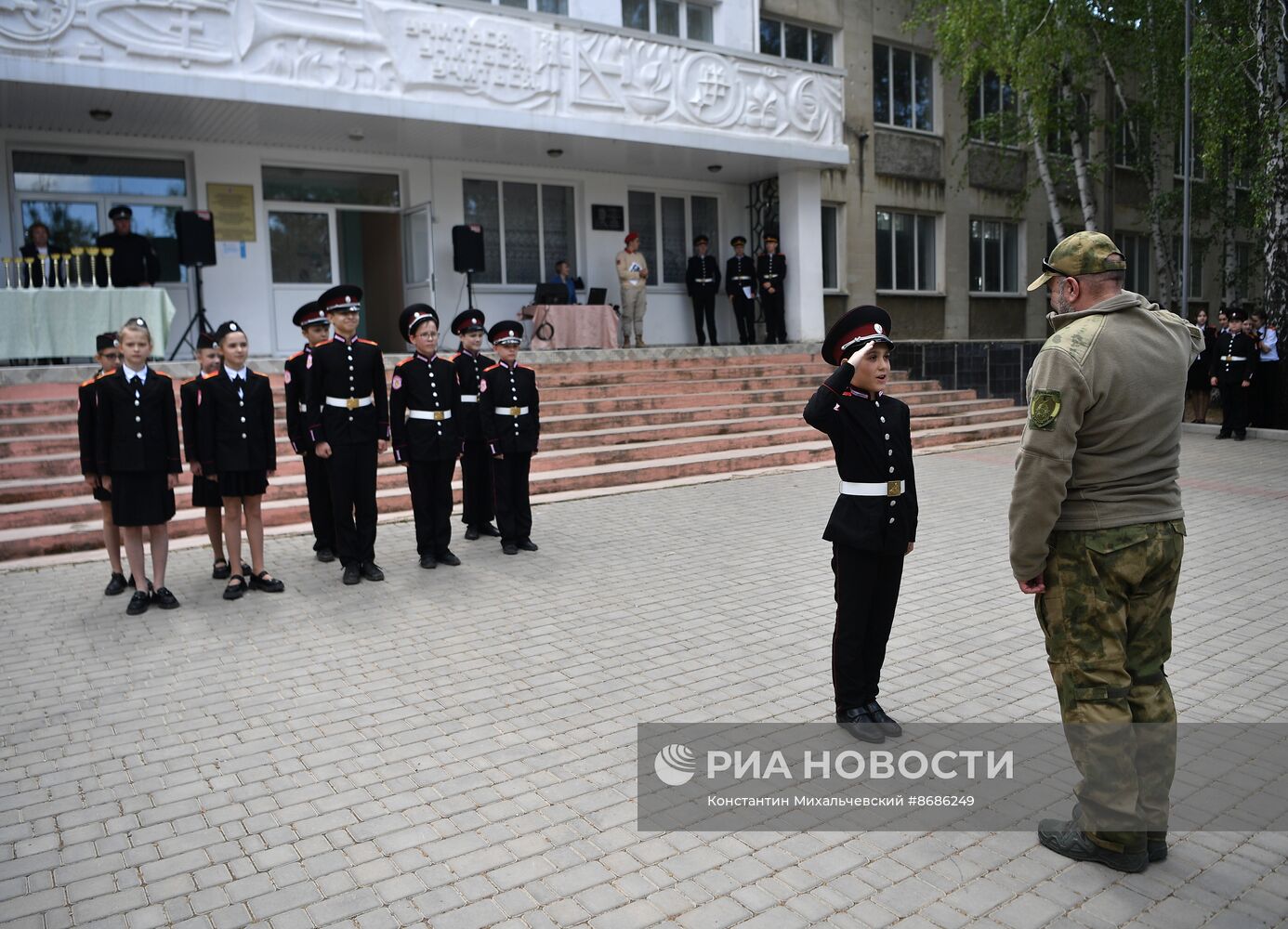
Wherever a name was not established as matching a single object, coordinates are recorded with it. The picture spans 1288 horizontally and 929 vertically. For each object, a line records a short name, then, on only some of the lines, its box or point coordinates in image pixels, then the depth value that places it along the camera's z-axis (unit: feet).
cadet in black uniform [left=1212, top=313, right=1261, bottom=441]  50.47
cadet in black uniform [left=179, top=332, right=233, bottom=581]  24.07
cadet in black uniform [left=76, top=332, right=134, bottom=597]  23.09
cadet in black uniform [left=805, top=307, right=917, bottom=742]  14.34
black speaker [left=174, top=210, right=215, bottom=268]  45.32
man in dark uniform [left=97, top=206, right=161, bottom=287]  44.24
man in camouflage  10.71
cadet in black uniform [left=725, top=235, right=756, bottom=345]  63.10
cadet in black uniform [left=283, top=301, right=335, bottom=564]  25.71
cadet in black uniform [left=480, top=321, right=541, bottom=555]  28.27
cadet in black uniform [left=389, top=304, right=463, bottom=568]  26.76
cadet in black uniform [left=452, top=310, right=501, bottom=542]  29.19
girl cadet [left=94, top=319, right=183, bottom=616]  22.89
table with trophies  39.01
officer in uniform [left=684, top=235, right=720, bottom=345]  62.75
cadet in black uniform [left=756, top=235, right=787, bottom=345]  62.64
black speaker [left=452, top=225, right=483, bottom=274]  53.11
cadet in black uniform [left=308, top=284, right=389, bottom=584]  25.13
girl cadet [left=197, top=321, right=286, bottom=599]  23.84
